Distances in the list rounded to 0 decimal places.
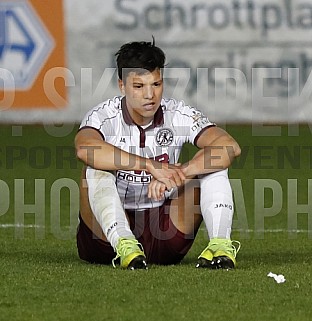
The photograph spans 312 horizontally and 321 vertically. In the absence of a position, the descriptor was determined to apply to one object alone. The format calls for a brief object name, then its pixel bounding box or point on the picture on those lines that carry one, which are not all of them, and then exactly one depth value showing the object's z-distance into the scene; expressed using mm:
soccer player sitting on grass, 12828
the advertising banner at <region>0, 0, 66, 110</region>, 31266
